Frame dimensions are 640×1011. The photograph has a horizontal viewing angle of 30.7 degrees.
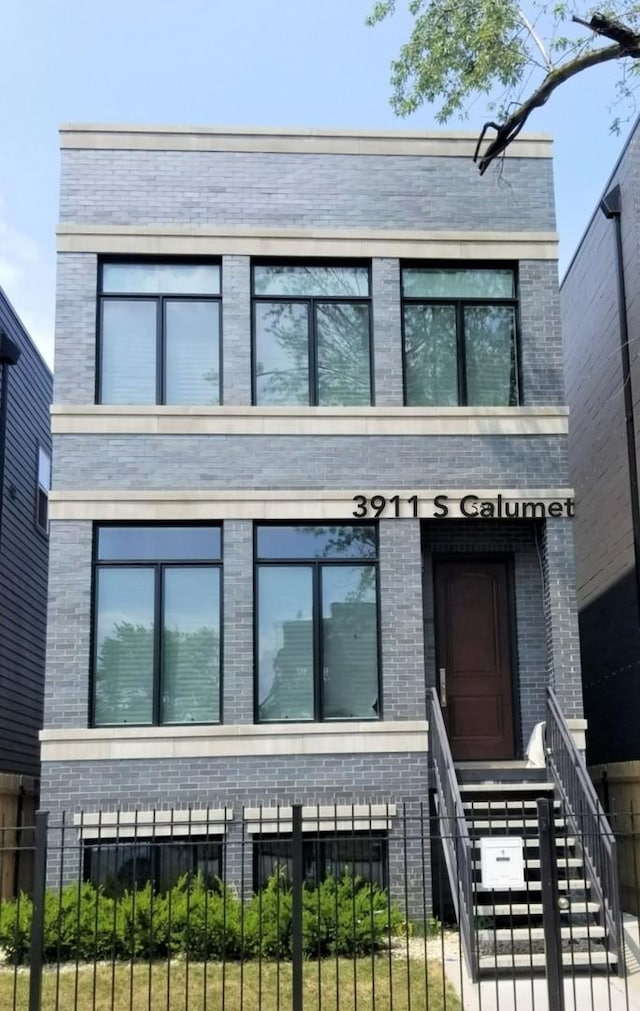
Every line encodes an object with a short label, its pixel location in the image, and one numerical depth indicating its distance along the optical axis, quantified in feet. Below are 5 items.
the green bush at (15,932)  31.40
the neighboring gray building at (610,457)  48.24
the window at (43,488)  62.28
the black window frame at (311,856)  38.42
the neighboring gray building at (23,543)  54.13
